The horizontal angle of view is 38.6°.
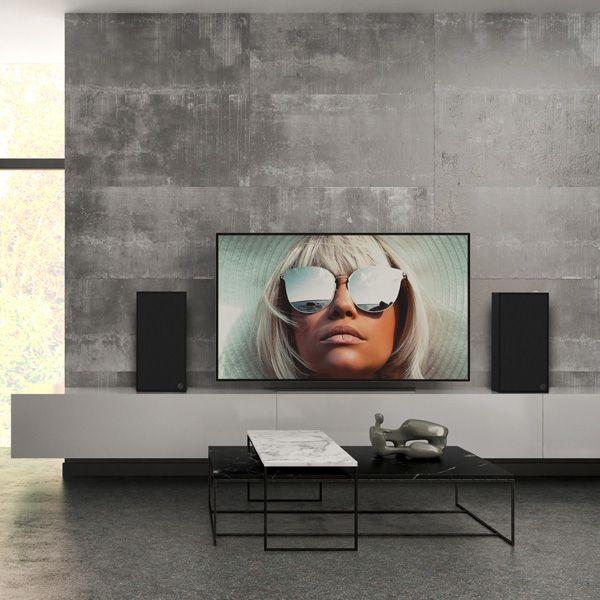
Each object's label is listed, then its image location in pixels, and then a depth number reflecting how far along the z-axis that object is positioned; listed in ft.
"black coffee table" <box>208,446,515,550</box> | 12.78
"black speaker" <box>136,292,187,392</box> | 18.21
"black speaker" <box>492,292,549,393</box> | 18.33
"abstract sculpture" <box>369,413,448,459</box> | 14.21
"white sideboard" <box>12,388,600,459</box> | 17.74
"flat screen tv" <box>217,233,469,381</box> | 18.44
